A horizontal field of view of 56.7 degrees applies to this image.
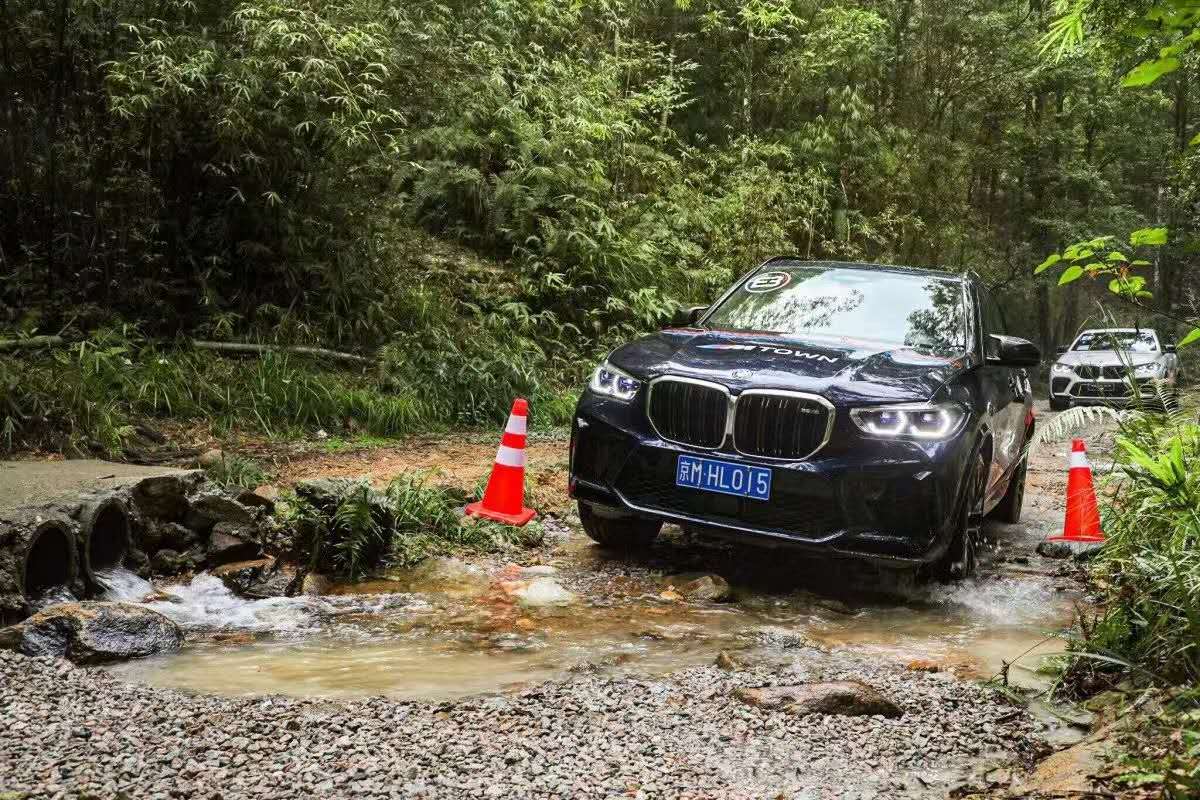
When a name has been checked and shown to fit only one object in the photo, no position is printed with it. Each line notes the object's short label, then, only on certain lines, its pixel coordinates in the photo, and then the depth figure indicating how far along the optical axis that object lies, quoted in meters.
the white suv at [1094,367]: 19.19
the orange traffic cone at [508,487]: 6.70
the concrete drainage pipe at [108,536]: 5.25
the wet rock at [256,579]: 5.35
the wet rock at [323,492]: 5.87
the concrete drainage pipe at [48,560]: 4.79
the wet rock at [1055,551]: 6.94
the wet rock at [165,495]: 5.63
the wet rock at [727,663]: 4.23
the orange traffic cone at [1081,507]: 7.05
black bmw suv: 5.21
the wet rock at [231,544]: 5.74
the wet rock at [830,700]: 3.67
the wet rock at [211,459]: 7.30
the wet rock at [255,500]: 6.12
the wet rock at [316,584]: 5.51
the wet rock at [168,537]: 5.64
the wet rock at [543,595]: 5.41
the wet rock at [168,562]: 5.57
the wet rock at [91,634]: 4.05
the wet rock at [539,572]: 5.91
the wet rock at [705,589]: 5.48
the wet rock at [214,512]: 5.83
